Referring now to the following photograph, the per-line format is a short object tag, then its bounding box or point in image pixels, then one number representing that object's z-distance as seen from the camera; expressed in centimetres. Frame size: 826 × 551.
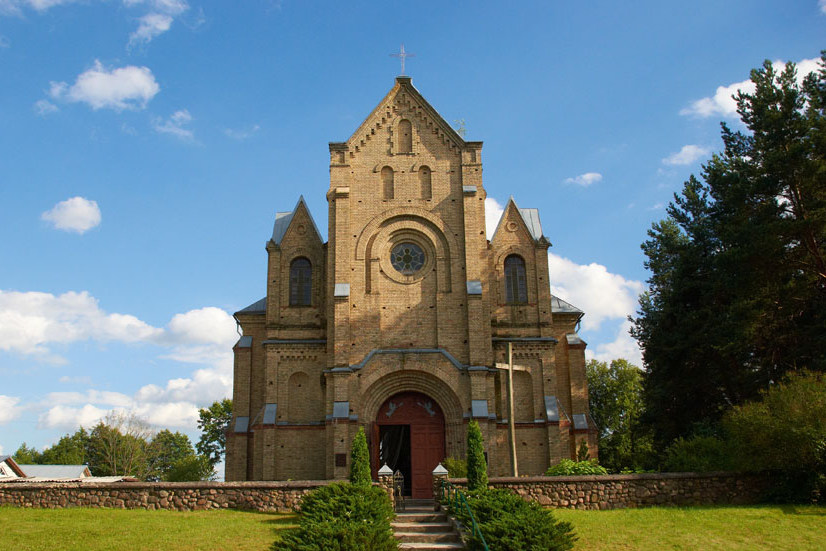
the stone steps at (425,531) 1459
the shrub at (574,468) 2144
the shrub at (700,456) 2028
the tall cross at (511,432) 2272
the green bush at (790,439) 1664
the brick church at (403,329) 2630
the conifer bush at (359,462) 2058
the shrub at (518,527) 1222
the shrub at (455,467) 2308
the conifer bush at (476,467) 1844
